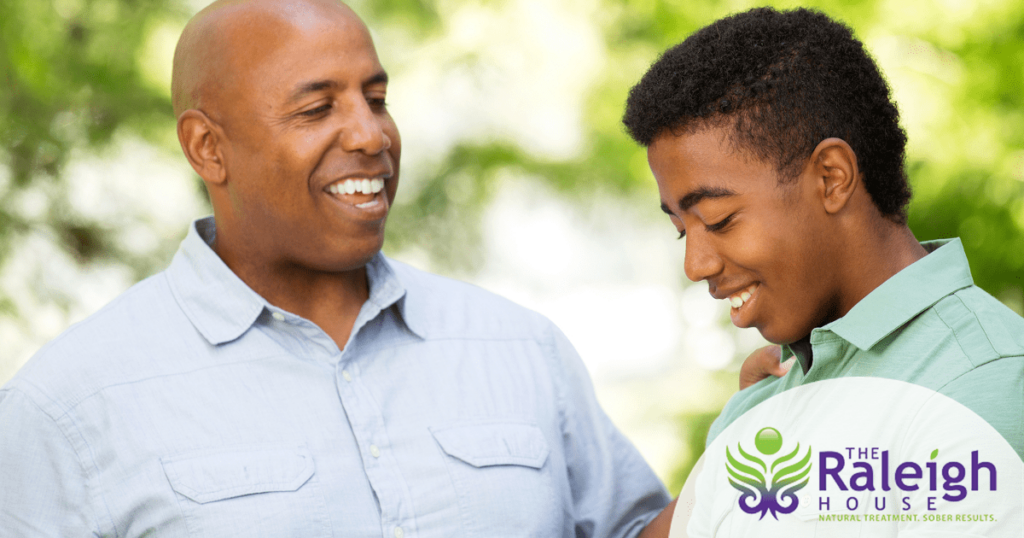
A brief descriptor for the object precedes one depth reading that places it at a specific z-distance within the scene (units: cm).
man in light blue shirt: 266
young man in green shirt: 251
